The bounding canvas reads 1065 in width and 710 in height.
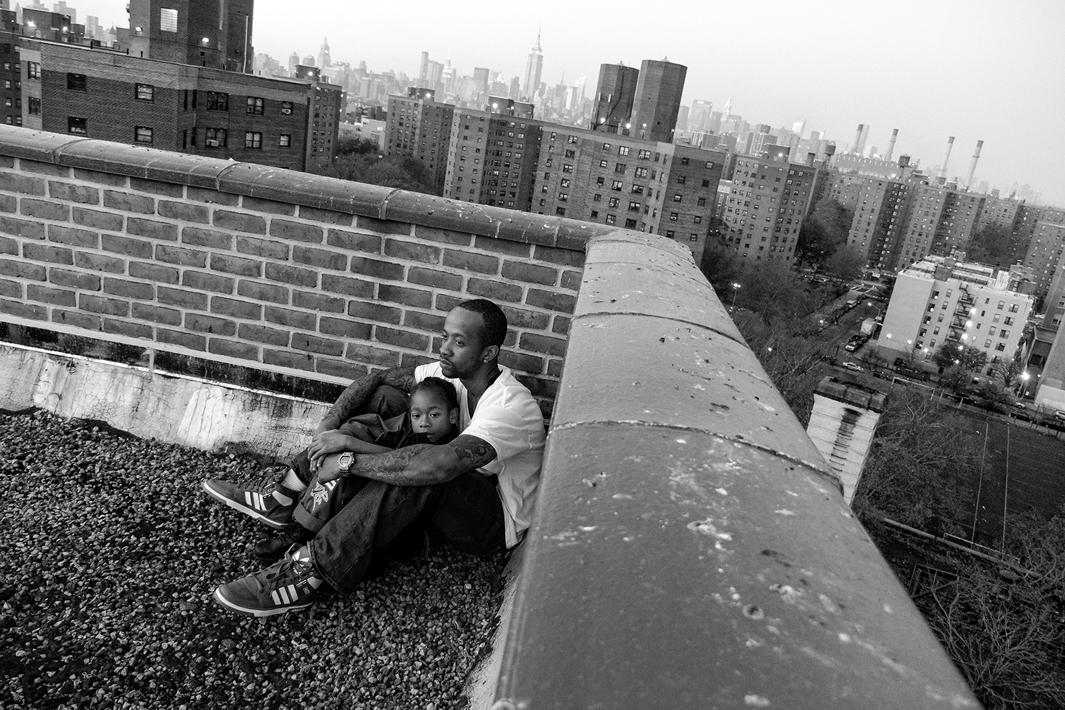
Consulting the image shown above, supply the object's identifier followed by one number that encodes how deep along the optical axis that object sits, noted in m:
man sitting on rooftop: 2.39
